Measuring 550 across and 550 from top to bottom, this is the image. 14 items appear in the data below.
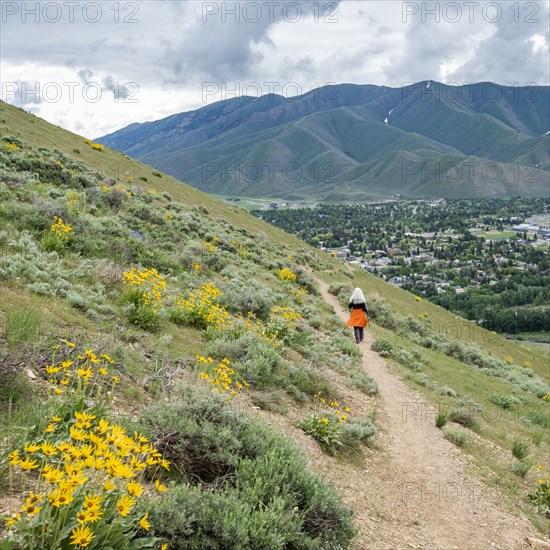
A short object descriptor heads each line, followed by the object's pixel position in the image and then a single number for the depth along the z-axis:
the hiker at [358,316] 15.73
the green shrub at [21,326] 5.36
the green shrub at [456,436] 8.94
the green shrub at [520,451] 9.44
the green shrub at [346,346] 13.35
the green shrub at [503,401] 14.07
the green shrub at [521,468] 8.37
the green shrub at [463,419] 10.40
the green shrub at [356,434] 7.35
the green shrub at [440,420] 9.61
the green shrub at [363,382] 10.68
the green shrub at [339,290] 24.37
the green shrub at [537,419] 13.36
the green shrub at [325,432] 6.91
